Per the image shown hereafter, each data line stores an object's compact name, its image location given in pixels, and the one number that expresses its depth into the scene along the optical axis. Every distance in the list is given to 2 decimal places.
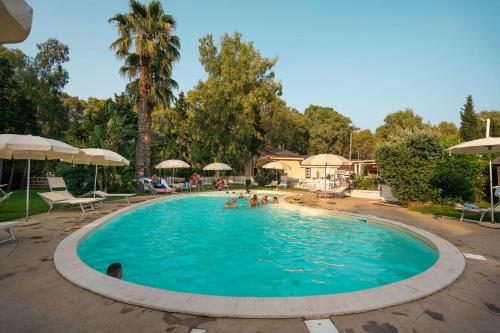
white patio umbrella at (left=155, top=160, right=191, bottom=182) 22.77
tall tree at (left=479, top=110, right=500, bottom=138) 37.59
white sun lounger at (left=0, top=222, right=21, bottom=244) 6.29
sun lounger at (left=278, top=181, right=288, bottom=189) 27.72
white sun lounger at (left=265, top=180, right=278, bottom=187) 27.23
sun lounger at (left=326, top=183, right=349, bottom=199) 18.66
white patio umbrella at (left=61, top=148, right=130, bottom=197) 12.17
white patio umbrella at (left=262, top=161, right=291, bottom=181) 26.50
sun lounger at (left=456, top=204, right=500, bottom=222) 9.56
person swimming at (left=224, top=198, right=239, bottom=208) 15.57
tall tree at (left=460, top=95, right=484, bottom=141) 36.72
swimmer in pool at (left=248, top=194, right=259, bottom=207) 15.89
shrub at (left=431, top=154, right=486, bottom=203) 13.21
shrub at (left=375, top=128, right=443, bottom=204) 13.52
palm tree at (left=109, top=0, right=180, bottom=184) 19.47
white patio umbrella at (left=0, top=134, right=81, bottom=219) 8.23
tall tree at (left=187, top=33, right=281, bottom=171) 31.78
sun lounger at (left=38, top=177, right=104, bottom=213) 10.73
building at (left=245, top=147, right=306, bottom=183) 37.16
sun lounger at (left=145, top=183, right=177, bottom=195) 19.82
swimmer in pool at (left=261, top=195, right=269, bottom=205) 16.58
